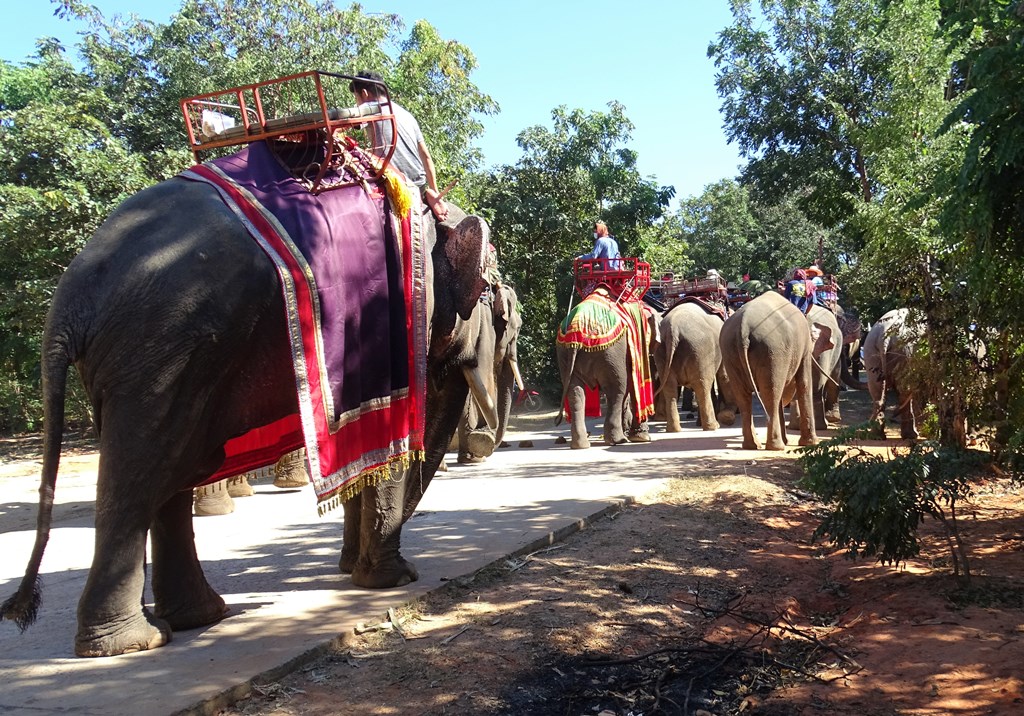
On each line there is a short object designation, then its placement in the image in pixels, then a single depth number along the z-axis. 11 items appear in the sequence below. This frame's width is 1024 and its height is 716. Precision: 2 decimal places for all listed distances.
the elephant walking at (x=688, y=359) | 14.73
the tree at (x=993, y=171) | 4.98
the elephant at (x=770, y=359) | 11.16
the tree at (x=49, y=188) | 12.95
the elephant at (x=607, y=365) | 12.88
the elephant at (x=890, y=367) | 11.09
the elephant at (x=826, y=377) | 14.25
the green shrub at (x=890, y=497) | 5.23
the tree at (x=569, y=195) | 21.92
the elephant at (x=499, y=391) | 6.97
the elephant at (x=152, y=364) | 3.68
